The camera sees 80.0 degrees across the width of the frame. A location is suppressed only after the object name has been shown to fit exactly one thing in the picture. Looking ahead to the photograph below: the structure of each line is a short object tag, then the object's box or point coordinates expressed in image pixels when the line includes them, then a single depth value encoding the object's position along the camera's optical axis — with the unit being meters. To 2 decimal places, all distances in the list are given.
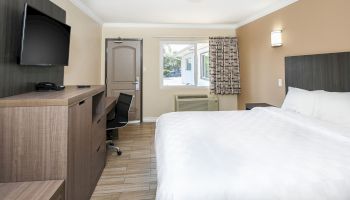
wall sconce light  3.50
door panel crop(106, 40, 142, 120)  4.97
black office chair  3.16
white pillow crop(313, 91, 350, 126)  2.06
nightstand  3.64
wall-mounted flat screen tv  1.72
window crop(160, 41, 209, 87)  5.21
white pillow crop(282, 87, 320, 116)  2.42
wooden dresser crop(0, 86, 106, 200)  1.32
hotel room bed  0.98
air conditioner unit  4.92
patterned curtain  4.97
